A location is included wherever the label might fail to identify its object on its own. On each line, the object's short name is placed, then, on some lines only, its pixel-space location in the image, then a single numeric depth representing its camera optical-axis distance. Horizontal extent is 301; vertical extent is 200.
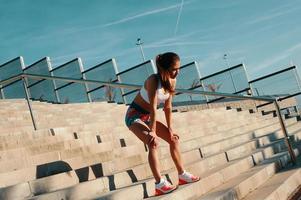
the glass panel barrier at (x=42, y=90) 14.97
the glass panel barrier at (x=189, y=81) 14.07
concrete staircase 4.02
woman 3.94
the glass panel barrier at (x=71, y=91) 14.67
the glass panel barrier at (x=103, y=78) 14.33
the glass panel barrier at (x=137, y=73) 14.96
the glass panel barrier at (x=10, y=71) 14.78
